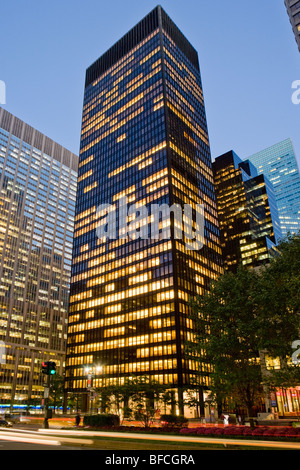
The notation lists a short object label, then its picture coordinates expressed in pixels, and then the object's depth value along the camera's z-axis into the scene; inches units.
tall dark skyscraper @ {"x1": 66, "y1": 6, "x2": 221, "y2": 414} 3786.9
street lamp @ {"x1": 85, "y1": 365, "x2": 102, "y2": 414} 1642.5
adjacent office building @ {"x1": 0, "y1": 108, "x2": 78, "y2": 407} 6146.7
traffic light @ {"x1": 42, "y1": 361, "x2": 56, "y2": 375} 1229.7
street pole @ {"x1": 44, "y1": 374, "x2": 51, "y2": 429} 1322.3
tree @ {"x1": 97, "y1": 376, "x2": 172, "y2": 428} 1498.4
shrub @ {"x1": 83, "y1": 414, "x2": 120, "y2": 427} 1476.4
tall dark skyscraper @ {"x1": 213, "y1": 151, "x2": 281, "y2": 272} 6934.1
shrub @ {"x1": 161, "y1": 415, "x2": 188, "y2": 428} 1370.6
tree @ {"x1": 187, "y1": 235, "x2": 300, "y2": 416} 1254.9
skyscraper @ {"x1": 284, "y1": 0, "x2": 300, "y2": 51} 2314.2
